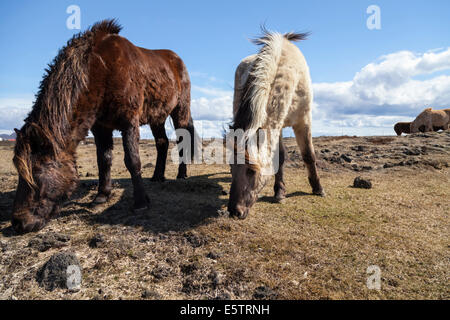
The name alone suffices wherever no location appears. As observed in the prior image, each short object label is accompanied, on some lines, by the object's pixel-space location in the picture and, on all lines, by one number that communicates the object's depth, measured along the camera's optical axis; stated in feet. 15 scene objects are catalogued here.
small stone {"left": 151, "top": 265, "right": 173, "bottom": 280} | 8.24
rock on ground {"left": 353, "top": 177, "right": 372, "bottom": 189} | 19.57
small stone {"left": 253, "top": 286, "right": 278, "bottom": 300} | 7.23
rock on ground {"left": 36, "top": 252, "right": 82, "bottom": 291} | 7.74
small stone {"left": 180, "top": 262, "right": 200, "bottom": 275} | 8.54
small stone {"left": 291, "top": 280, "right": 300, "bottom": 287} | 7.81
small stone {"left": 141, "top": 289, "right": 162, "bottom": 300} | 7.28
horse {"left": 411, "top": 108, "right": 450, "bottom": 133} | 48.29
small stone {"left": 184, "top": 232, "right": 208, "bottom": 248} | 10.15
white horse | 11.67
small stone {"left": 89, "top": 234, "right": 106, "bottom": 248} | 9.89
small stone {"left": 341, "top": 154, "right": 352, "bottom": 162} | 29.28
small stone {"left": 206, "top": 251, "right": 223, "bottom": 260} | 9.25
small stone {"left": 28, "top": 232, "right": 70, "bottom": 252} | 9.73
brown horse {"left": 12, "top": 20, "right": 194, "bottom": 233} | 10.19
